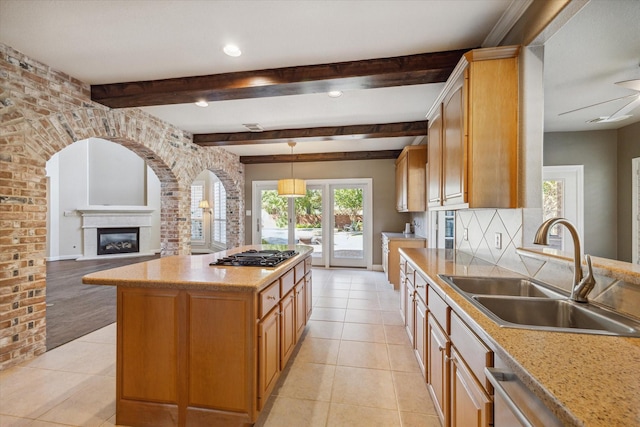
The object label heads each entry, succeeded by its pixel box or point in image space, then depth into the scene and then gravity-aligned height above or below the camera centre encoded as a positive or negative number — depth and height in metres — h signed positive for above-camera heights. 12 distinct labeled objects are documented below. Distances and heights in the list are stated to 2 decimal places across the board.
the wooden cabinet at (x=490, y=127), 1.76 +0.54
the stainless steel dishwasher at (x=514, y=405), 0.73 -0.54
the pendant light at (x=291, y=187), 4.50 +0.43
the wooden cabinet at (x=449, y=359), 1.07 -0.72
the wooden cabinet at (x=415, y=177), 4.50 +0.59
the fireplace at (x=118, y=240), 8.11 -0.77
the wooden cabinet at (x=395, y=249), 4.68 -0.60
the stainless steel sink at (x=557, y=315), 1.04 -0.44
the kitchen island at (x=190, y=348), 1.65 -0.80
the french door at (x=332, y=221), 6.45 -0.16
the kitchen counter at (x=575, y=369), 0.61 -0.42
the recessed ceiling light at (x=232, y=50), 2.27 +1.34
